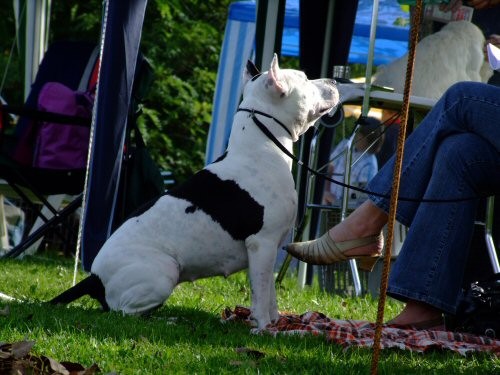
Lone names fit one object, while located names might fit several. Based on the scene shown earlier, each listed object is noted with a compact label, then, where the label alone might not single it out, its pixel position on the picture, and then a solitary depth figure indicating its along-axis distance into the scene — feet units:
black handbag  26.13
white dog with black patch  28.35
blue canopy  61.02
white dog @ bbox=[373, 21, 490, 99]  42.96
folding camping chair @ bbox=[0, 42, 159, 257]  46.24
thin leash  29.04
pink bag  47.98
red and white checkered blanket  24.16
